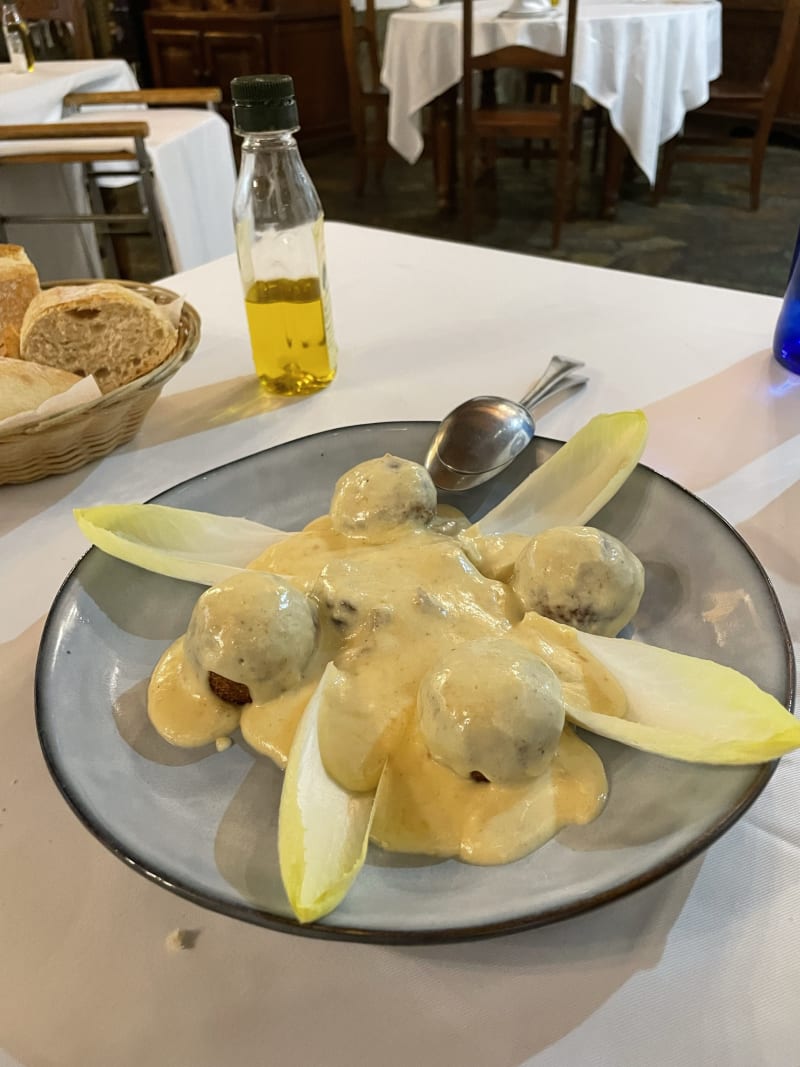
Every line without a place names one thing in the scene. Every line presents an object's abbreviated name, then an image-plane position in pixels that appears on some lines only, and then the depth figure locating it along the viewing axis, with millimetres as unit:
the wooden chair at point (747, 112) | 3293
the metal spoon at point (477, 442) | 728
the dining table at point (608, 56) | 2928
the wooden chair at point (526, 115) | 2760
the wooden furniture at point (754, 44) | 4414
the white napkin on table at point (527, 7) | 3096
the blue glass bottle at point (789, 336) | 913
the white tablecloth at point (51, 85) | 2221
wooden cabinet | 4512
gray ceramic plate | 379
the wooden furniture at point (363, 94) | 3660
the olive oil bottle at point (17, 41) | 2395
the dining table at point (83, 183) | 2203
